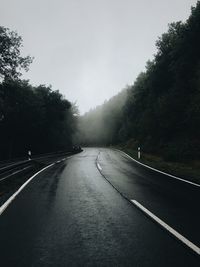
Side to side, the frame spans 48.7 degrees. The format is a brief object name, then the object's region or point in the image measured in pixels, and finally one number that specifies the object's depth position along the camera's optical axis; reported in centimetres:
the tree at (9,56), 2408
